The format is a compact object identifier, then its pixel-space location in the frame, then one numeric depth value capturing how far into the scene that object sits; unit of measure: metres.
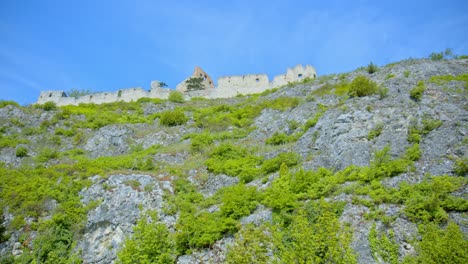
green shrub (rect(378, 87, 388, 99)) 28.03
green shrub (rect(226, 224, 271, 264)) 15.96
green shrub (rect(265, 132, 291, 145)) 28.50
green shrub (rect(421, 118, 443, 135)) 22.19
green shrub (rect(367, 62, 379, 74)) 37.84
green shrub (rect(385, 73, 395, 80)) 32.23
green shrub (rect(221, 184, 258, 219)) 20.42
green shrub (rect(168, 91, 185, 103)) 45.31
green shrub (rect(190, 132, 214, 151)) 30.40
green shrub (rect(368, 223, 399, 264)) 15.41
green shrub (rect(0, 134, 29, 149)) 31.64
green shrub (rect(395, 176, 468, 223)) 16.28
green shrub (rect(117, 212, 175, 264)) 18.97
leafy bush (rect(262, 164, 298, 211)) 19.55
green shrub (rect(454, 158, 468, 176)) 18.20
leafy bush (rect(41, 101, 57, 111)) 41.41
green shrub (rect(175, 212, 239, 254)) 19.58
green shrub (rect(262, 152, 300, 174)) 24.30
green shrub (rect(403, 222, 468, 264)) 13.70
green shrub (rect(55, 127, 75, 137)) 35.69
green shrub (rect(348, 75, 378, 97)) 29.56
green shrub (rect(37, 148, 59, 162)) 29.88
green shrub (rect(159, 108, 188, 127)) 37.22
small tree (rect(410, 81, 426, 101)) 26.19
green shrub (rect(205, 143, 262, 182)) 24.75
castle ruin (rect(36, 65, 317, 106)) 47.94
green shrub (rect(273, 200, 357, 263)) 14.85
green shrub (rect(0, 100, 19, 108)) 40.02
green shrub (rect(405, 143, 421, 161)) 20.39
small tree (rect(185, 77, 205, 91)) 56.27
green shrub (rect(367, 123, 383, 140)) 23.55
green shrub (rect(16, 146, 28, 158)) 30.48
